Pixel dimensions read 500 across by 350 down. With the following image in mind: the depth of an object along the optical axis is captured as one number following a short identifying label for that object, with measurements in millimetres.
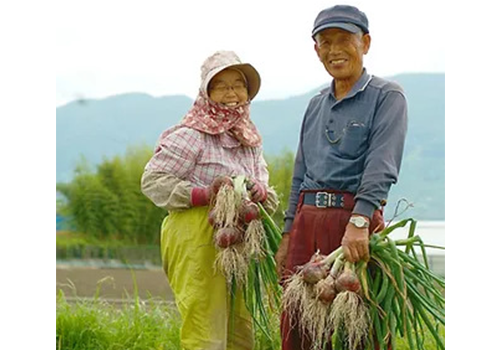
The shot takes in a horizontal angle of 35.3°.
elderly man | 2693
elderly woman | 3207
